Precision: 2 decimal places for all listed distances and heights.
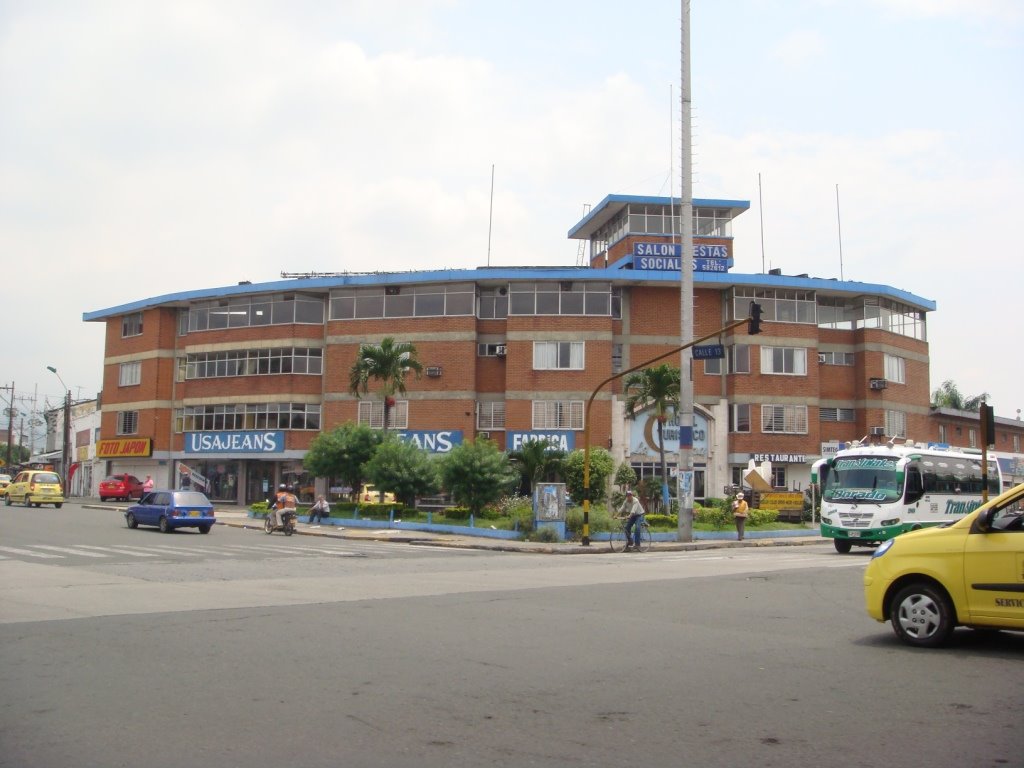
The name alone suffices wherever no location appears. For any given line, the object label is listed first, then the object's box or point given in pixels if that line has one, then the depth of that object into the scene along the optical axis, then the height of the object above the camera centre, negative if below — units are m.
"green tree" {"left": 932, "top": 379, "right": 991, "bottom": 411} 80.25 +8.14
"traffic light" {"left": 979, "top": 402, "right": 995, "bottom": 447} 25.70 +1.92
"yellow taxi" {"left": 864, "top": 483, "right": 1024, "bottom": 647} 9.85 -0.78
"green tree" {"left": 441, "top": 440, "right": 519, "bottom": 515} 39.12 +0.75
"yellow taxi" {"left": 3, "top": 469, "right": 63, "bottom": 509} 51.47 -0.09
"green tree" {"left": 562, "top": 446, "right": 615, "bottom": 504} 47.59 +1.08
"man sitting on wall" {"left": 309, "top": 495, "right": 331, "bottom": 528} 42.91 -0.84
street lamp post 68.12 +2.72
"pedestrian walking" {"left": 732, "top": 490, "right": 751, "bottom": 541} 37.38 -0.58
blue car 35.56 -0.80
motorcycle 36.75 -1.17
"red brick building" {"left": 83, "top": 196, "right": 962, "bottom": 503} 52.19 +7.42
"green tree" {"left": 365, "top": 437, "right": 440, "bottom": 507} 41.91 +0.88
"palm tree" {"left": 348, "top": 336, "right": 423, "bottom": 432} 46.44 +5.82
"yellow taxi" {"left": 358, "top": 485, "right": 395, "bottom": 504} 45.91 -0.19
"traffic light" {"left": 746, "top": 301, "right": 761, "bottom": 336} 27.11 +4.81
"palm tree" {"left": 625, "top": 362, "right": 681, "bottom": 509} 44.97 +4.84
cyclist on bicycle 32.50 -0.75
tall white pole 35.41 +6.60
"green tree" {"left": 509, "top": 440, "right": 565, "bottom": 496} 42.58 +1.45
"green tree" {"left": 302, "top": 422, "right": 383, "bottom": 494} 45.50 +1.78
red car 60.47 +0.06
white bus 30.52 +0.22
